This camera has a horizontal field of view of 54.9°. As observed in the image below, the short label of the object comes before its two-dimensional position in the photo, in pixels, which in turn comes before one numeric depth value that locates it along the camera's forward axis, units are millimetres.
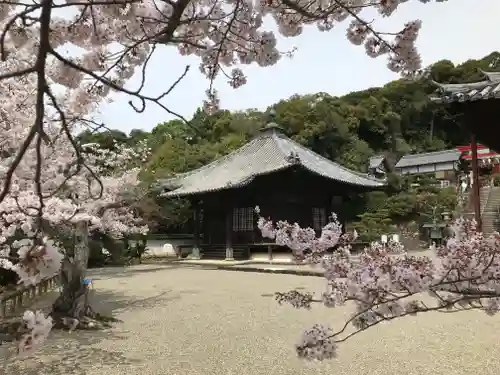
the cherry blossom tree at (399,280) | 2232
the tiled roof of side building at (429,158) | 34125
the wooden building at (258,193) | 16938
